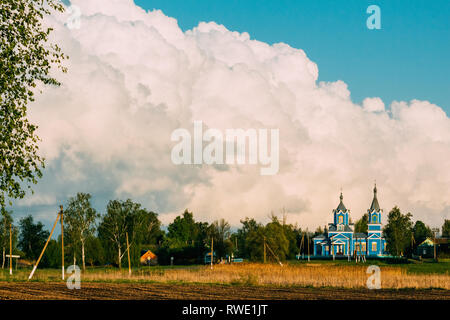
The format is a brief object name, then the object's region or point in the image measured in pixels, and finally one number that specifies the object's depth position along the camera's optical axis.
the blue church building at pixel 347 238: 110.50
